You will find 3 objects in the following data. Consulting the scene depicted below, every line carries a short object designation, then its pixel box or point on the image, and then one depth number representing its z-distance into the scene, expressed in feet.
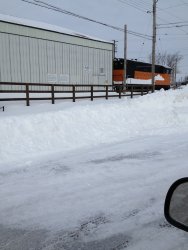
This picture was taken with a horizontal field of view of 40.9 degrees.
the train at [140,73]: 99.07
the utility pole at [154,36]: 74.02
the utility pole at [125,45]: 85.28
